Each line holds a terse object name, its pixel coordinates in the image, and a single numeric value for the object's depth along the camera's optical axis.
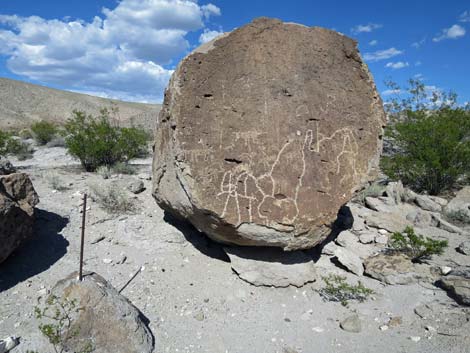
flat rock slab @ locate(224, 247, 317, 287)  4.00
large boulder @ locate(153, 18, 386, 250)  3.76
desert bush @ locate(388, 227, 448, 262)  4.45
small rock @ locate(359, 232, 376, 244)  4.89
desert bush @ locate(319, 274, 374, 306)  3.89
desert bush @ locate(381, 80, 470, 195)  7.52
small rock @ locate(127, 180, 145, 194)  5.52
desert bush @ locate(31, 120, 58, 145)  15.00
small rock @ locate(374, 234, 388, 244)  4.92
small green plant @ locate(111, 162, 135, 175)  7.06
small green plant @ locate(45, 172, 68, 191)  5.40
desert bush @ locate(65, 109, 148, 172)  7.37
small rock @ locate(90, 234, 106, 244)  4.29
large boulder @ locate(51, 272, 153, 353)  2.77
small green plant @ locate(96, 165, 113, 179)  6.33
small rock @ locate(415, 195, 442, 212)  6.34
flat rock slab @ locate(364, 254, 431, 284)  4.21
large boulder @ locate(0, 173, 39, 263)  3.46
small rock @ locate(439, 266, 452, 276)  4.26
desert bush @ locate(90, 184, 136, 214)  4.97
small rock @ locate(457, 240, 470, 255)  4.79
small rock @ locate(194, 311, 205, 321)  3.47
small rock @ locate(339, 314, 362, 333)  3.40
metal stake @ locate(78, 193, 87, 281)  3.03
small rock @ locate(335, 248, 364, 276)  4.34
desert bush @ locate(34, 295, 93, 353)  2.64
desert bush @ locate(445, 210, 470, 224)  5.94
